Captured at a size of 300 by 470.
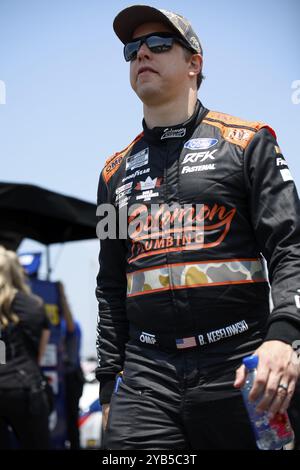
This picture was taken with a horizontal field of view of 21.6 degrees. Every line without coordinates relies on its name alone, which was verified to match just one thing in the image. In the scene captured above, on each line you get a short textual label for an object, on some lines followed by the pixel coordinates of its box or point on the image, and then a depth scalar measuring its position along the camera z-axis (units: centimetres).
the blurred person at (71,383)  884
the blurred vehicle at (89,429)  1005
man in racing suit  297
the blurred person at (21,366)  612
